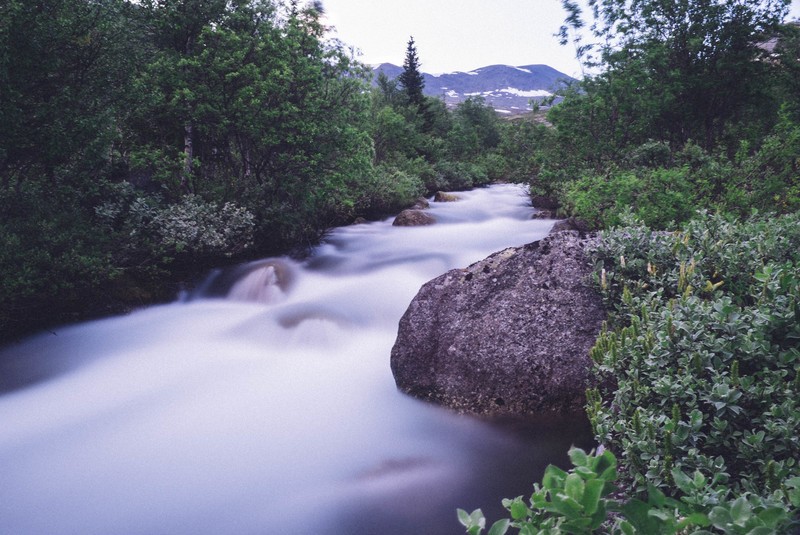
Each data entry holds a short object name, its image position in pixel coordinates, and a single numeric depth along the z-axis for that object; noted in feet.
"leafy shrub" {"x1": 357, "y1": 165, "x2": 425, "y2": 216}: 70.85
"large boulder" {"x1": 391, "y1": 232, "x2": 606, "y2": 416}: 18.67
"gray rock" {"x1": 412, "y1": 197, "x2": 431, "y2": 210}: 82.36
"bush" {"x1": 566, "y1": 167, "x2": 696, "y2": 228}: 31.35
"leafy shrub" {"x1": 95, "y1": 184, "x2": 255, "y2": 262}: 38.63
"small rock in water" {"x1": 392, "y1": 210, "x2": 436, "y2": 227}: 63.82
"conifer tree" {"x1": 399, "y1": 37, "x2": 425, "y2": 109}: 159.74
